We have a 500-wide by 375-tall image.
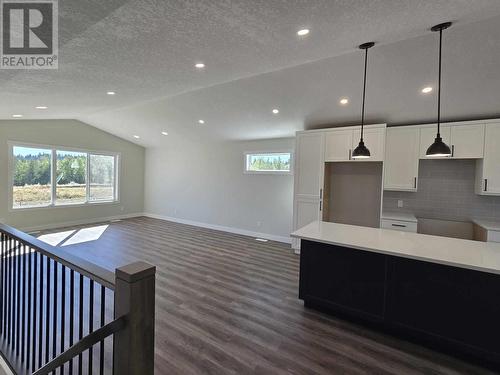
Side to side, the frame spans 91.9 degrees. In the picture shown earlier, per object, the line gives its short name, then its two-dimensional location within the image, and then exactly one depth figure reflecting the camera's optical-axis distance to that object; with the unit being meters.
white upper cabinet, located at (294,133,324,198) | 4.75
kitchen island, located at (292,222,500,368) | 2.11
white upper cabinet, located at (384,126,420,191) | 4.07
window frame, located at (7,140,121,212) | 5.87
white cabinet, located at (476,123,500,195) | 3.55
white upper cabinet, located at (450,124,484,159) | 3.63
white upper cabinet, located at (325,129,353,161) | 4.46
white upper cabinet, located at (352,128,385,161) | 4.17
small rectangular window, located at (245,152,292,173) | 5.95
